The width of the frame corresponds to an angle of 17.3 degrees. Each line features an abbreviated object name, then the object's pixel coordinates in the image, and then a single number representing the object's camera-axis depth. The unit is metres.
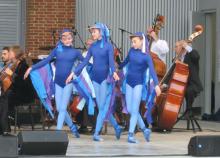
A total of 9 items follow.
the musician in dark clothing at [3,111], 12.67
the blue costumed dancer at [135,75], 12.66
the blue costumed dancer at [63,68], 12.82
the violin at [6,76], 12.79
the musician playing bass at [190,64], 14.57
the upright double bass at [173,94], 14.11
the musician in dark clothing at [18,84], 13.38
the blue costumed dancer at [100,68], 12.65
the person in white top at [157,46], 14.83
